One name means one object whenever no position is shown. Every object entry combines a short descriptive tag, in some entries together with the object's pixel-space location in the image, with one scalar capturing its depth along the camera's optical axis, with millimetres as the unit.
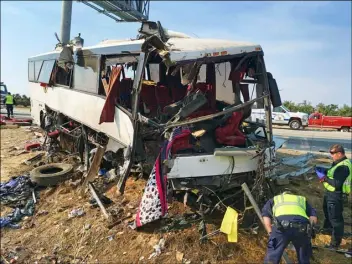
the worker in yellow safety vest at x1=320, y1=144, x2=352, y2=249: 5367
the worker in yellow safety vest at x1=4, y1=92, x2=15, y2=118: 21334
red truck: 22062
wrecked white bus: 5156
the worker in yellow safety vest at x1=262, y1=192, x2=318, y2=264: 3910
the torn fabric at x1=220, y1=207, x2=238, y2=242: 4707
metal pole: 16044
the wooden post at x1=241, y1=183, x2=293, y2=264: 4384
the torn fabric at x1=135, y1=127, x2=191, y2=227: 5010
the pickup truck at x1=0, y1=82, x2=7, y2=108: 25791
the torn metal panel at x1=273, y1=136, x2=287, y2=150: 7906
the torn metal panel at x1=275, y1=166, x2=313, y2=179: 8059
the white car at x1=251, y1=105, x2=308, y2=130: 22359
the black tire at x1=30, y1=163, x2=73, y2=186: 7892
